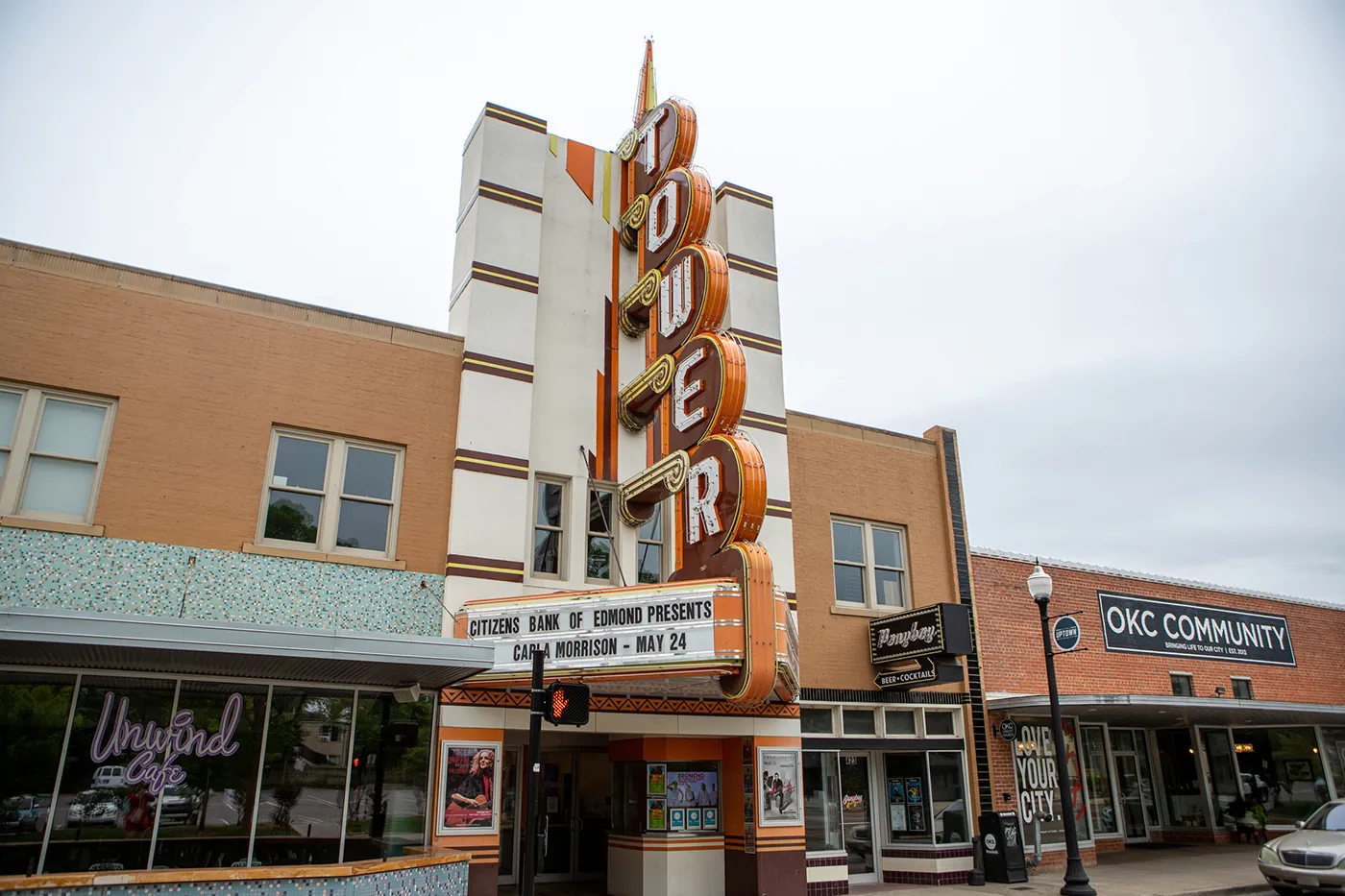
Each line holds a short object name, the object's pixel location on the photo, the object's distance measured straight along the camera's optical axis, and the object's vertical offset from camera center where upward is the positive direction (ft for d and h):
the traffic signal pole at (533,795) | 32.17 -0.68
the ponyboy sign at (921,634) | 54.49 +8.12
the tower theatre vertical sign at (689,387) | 40.63 +19.62
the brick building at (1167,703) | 67.05 +4.76
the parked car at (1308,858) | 48.91 -4.19
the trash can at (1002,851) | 58.49 -4.51
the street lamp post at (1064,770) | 46.78 +0.25
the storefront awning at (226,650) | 32.12 +4.46
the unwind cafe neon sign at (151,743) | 38.78 +1.24
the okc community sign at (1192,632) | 76.33 +11.87
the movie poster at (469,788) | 43.62 -0.61
